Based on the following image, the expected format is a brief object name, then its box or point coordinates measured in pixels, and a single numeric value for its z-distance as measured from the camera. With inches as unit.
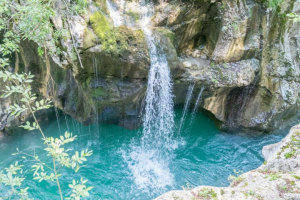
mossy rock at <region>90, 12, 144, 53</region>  224.2
